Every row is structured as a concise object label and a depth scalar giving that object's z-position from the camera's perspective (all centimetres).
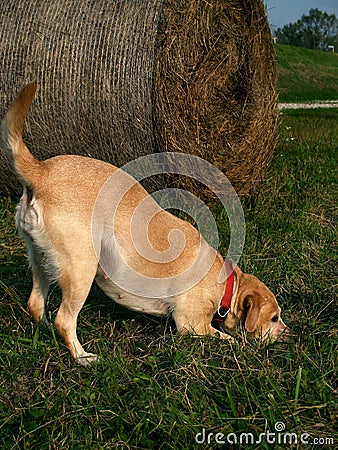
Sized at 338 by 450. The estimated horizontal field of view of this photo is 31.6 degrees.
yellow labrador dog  313
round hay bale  482
